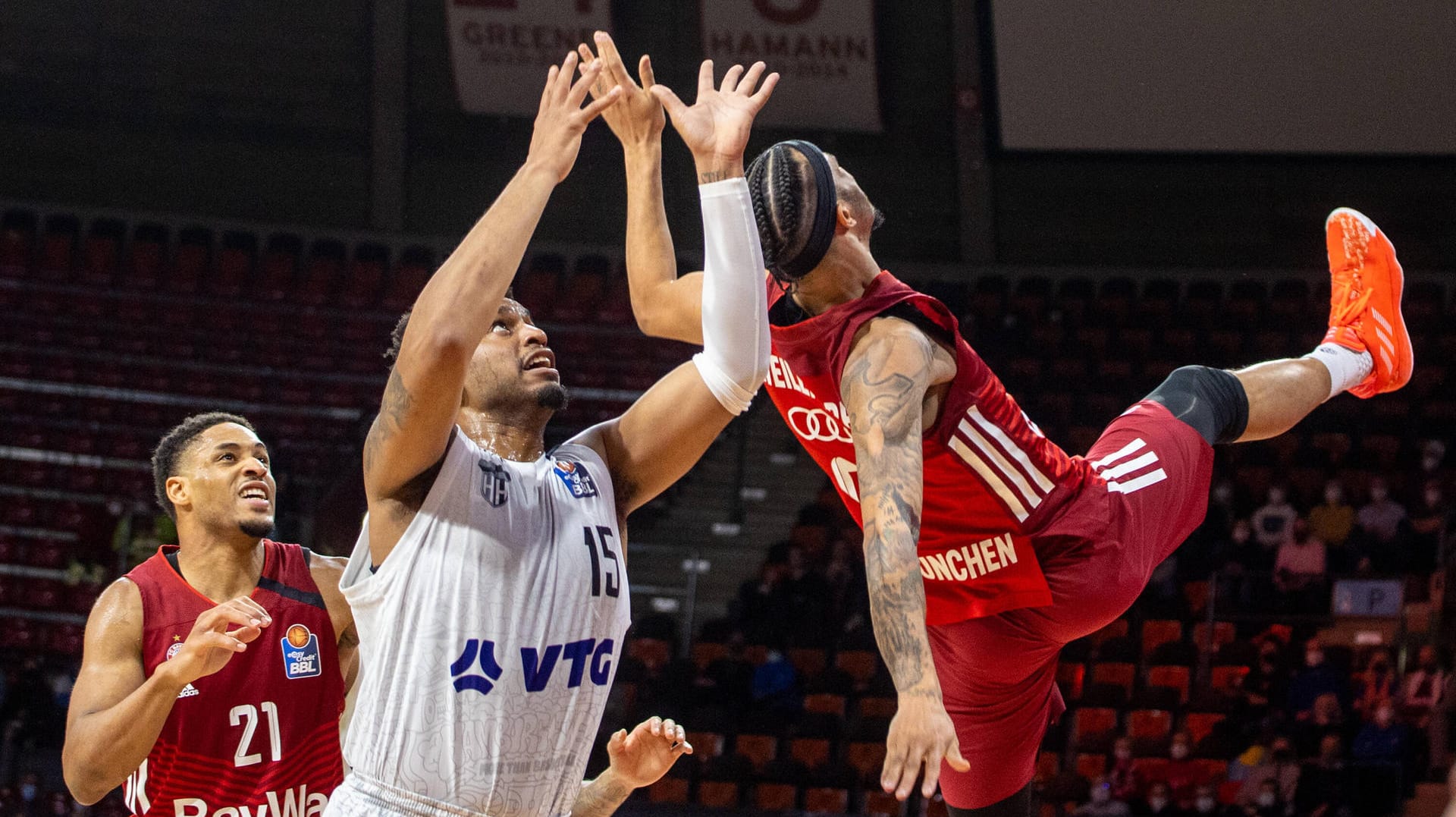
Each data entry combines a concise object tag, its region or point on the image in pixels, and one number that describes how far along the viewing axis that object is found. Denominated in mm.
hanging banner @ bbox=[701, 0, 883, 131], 18797
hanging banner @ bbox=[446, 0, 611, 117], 19125
